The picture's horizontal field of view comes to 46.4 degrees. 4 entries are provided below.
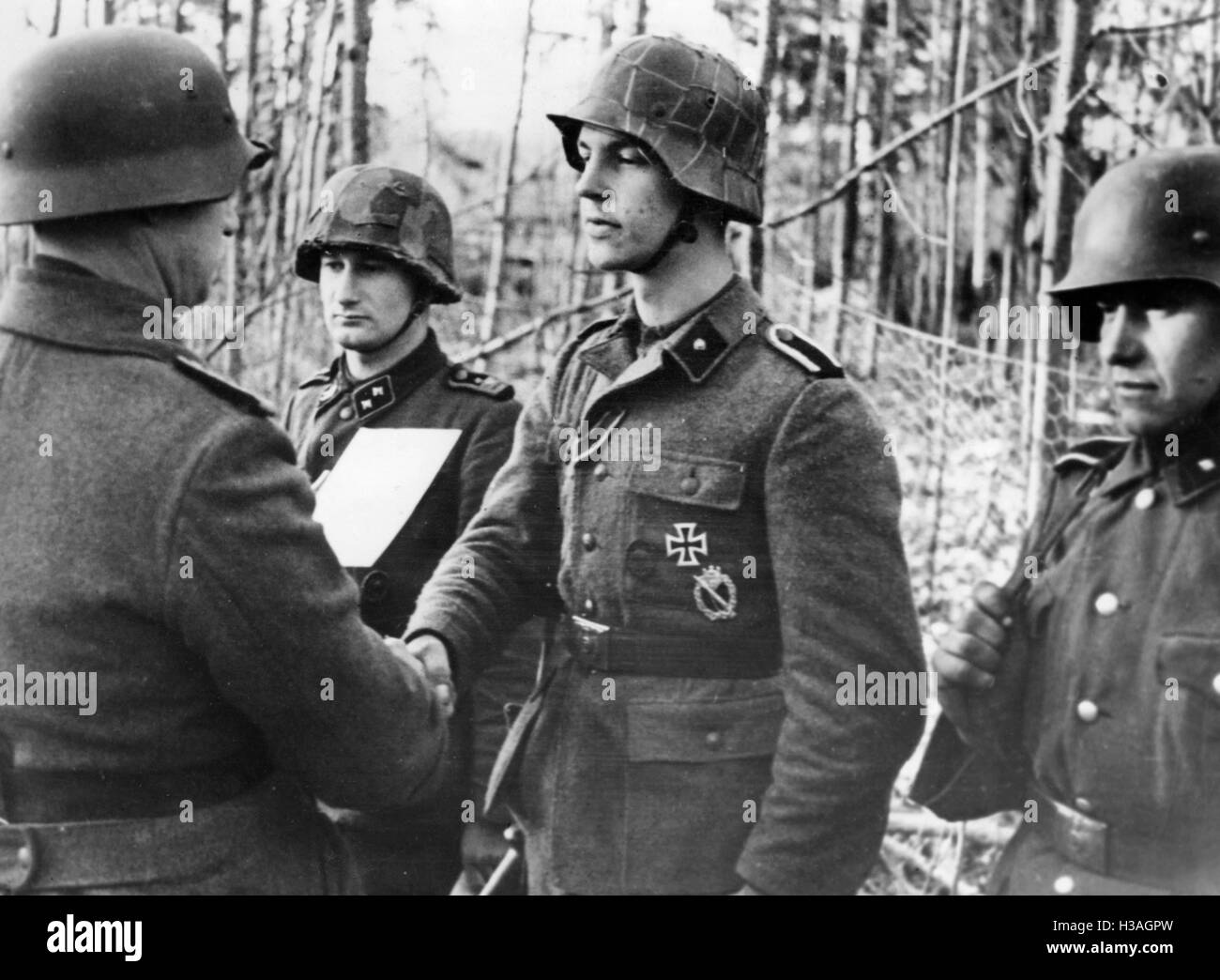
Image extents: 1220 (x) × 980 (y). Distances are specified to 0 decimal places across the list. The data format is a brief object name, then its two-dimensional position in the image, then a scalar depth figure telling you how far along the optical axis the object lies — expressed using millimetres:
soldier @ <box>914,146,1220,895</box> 2537
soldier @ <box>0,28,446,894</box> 2217
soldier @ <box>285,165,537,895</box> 3016
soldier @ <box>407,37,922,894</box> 2576
